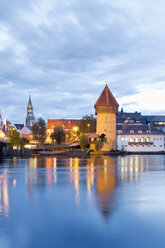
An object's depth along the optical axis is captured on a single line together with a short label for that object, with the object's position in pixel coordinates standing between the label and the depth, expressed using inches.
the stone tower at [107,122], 3331.7
